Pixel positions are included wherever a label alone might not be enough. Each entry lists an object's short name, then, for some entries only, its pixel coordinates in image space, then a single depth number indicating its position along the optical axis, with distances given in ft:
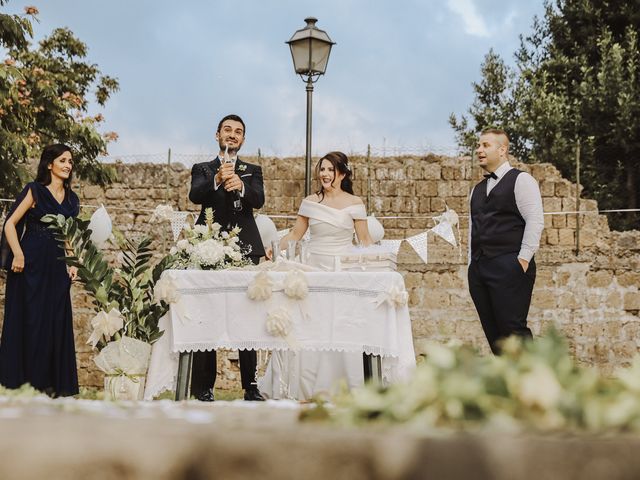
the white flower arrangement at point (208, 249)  16.26
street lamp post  26.84
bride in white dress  19.01
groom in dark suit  17.72
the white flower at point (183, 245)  16.70
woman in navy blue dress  19.74
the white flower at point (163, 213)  17.95
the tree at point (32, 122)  29.30
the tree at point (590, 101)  51.49
